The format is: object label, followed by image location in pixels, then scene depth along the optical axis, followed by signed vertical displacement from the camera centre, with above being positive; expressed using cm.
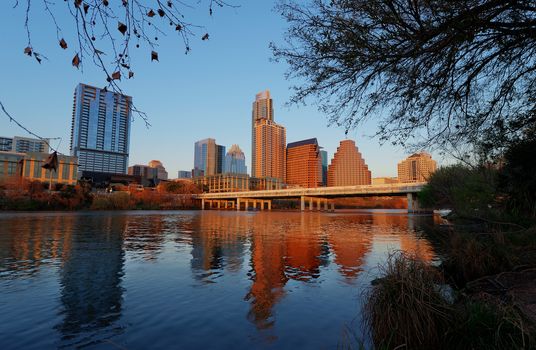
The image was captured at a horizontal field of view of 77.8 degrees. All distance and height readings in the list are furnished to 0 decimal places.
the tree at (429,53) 727 +394
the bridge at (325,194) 10088 +504
